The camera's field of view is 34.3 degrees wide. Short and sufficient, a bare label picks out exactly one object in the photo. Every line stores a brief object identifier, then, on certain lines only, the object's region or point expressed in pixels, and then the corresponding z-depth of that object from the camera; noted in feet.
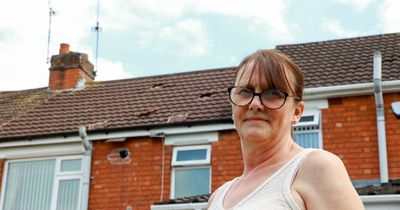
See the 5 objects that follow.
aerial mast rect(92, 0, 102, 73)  54.49
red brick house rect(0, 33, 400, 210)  35.27
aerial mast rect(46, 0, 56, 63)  54.08
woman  5.36
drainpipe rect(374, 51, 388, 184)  33.19
